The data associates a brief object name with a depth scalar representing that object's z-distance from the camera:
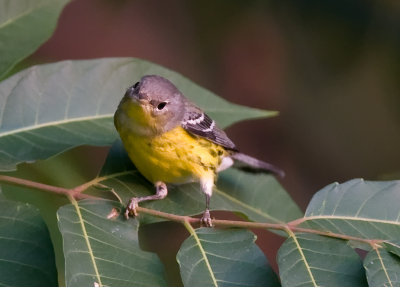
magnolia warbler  5.68
